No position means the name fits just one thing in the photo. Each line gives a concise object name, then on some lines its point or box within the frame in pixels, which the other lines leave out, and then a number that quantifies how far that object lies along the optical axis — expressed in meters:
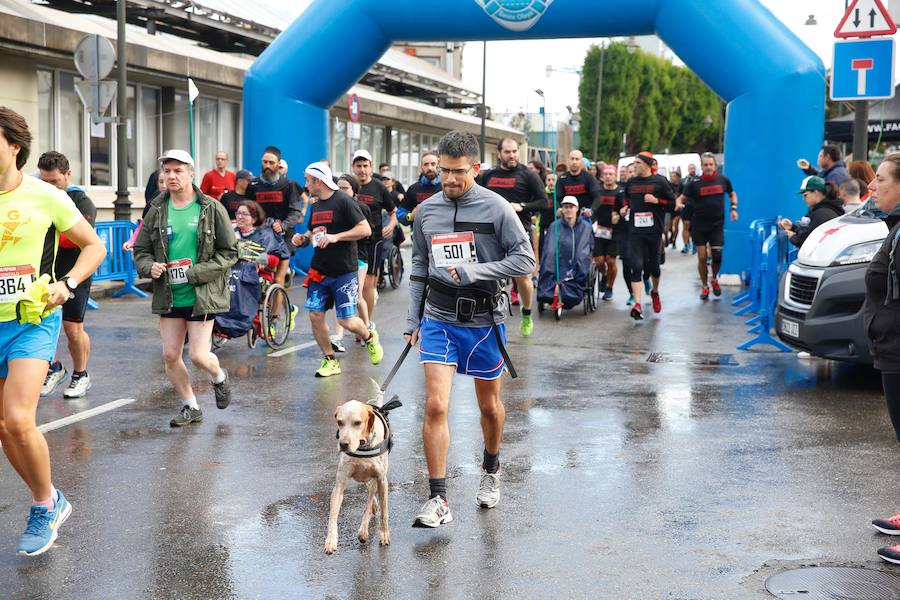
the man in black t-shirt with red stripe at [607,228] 16.14
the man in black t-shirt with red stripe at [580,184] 15.87
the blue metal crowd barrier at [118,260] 16.09
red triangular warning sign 10.55
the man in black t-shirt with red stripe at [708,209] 16.55
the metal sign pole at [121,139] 17.05
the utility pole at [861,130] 11.27
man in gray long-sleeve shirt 5.57
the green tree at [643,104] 79.56
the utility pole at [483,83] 41.84
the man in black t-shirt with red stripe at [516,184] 13.22
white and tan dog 4.90
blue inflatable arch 16.33
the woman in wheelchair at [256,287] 10.91
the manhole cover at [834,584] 4.59
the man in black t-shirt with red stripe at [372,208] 11.71
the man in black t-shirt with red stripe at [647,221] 14.53
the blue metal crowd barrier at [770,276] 11.74
